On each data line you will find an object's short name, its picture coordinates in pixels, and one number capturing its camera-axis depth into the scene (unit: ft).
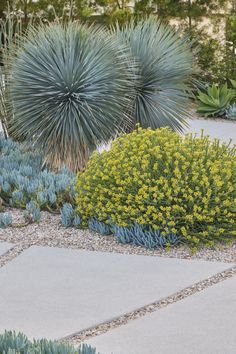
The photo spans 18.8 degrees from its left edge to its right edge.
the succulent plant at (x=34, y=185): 17.61
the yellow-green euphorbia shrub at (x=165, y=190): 15.29
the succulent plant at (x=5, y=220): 16.39
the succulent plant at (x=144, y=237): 15.11
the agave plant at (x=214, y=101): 35.32
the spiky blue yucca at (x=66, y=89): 20.39
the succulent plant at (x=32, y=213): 16.60
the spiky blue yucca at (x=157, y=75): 22.74
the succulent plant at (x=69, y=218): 16.31
